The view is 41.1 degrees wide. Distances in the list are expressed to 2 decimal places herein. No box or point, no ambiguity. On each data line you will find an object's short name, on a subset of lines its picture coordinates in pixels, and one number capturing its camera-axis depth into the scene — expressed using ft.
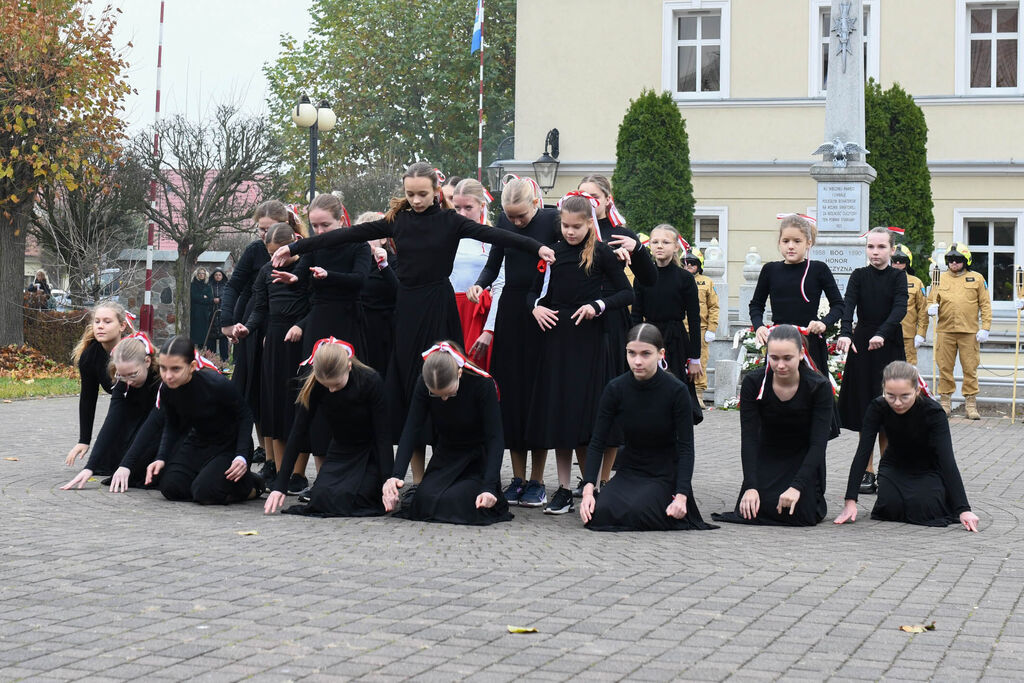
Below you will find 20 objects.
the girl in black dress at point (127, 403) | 30.22
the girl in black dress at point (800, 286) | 31.60
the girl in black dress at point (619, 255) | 28.89
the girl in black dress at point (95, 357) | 31.81
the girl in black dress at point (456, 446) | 26.00
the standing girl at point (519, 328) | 28.86
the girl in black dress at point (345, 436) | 26.76
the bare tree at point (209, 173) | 106.73
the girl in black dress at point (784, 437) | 26.55
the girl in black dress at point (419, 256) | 27.89
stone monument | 59.11
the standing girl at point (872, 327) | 32.76
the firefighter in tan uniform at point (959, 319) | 53.52
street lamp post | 72.26
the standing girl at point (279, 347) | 30.73
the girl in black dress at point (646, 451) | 25.85
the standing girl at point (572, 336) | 28.35
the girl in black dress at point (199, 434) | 28.12
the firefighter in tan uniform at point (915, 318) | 51.80
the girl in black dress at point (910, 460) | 26.76
